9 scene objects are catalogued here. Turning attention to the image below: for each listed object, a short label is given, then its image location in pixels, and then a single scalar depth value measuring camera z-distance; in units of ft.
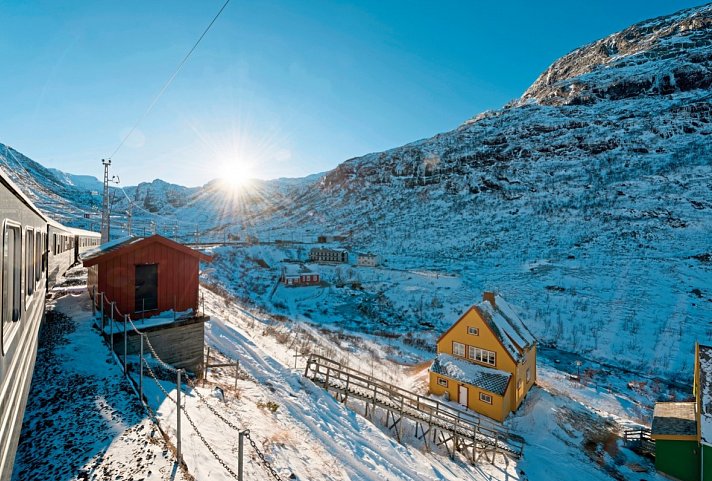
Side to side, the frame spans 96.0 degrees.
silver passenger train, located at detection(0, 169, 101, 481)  11.02
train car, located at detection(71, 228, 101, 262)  58.90
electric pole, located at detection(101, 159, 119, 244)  91.91
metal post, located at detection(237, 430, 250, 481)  13.91
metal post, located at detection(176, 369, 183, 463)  17.94
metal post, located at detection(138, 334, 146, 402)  23.80
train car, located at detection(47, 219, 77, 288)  30.98
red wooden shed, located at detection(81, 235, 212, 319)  37.70
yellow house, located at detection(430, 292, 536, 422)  60.29
